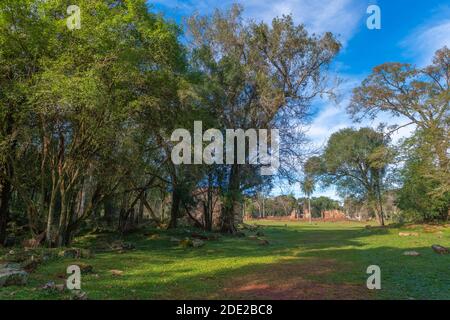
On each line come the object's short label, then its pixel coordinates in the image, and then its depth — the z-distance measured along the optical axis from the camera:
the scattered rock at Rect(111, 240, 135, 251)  17.48
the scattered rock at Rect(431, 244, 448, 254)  15.32
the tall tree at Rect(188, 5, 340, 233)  25.78
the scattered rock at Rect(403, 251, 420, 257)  14.73
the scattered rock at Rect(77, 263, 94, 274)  10.89
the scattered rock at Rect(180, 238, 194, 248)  19.66
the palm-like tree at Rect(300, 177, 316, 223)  26.99
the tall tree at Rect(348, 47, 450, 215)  27.11
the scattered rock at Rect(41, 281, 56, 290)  7.89
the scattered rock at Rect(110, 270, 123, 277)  10.81
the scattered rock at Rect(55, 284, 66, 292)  7.89
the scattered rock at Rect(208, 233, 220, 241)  23.31
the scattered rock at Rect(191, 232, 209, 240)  23.02
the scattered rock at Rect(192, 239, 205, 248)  19.72
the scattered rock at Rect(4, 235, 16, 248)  17.62
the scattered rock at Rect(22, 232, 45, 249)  16.14
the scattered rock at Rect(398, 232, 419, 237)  24.65
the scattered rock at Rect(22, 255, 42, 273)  10.66
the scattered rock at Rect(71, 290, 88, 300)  7.31
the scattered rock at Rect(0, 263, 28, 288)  8.06
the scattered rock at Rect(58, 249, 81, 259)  13.56
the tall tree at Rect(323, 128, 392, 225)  44.97
